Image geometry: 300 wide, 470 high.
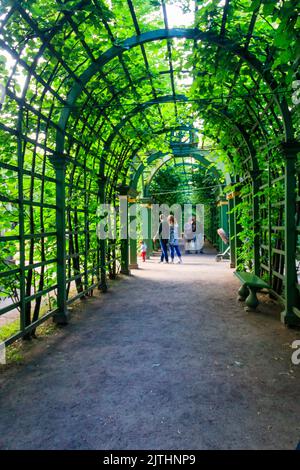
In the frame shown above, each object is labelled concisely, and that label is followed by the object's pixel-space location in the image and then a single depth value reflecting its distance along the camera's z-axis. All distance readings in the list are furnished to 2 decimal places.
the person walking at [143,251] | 11.89
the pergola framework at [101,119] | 3.24
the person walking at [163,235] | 10.91
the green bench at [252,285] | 4.64
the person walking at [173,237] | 11.43
